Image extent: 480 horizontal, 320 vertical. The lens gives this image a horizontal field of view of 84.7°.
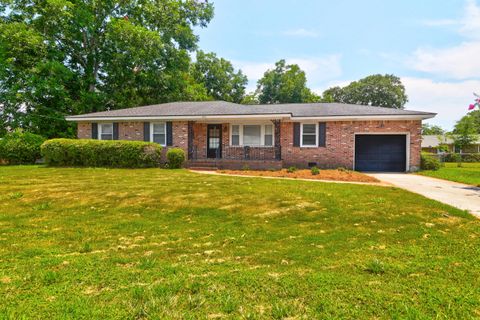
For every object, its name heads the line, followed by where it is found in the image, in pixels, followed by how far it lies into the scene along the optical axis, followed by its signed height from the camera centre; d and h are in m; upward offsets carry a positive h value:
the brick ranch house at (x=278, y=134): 14.35 +1.13
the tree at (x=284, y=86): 36.22 +9.45
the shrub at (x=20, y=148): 16.33 +0.25
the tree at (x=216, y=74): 35.38 +10.56
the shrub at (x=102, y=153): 13.71 -0.03
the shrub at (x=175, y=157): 14.03 -0.24
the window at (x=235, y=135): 16.16 +1.10
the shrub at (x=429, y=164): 14.38 -0.57
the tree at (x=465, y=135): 28.69 +2.07
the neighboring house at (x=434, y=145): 36.88 +1.30
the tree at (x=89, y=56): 20.20 +8.44
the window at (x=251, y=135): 15.98 +1.09
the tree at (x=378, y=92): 48.41 +11.49
